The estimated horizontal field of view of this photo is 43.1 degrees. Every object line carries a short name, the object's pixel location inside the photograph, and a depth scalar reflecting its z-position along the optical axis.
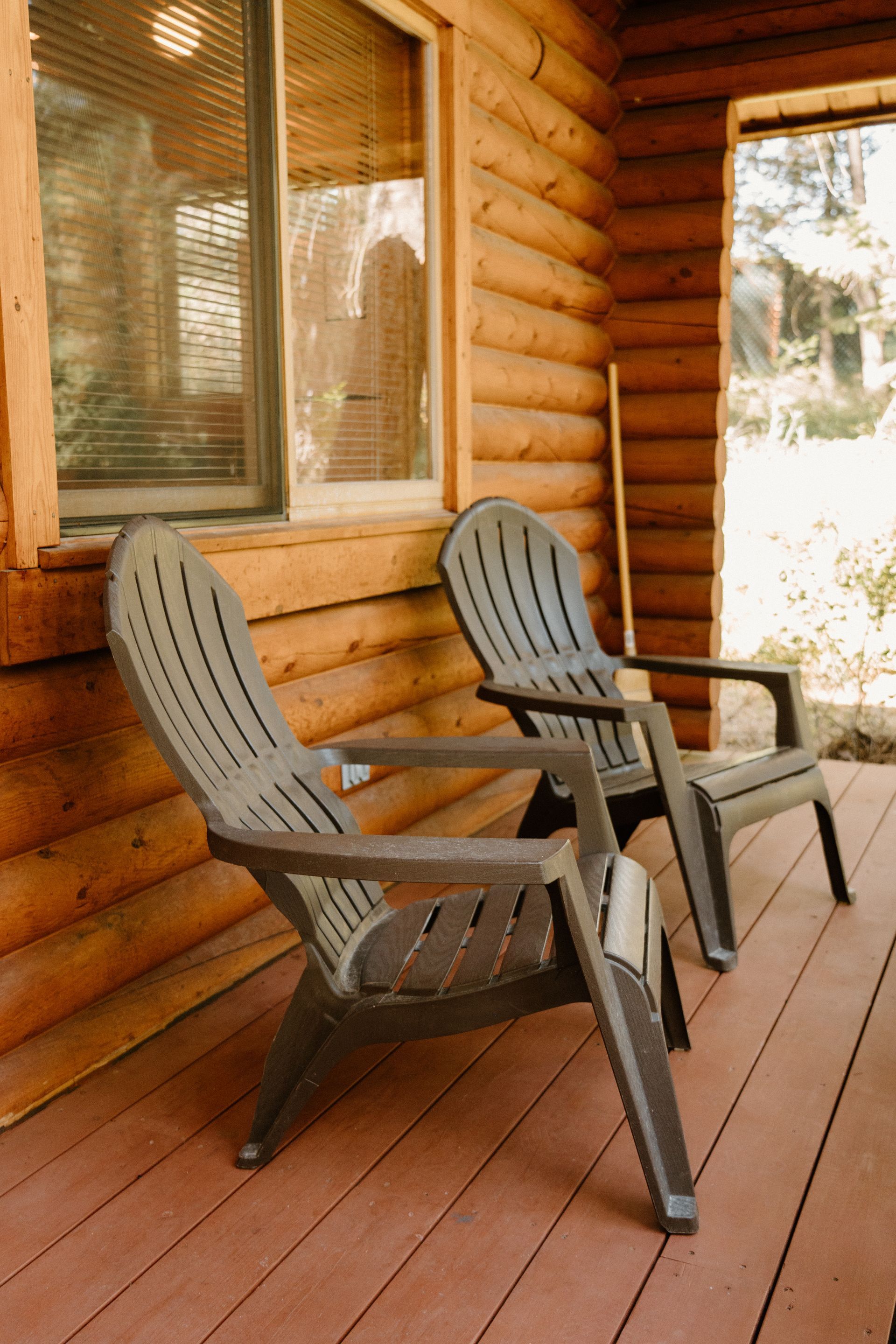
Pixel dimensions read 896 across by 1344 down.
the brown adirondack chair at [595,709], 2.60
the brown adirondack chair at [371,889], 1.66
